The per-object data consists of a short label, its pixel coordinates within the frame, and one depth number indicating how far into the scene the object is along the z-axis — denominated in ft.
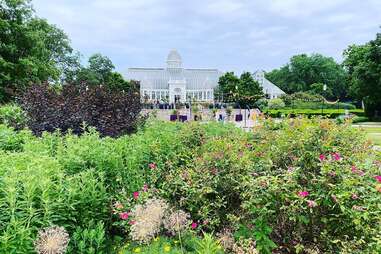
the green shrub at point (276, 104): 135.23
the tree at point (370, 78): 94.27
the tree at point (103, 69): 177.68
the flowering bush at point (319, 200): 9.09
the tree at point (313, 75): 219.61
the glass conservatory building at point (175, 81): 213.87
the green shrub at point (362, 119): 96.96
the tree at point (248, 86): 160.44
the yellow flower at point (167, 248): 8.95
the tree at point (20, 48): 73.77
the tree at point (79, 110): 21.97
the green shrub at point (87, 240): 9.02
